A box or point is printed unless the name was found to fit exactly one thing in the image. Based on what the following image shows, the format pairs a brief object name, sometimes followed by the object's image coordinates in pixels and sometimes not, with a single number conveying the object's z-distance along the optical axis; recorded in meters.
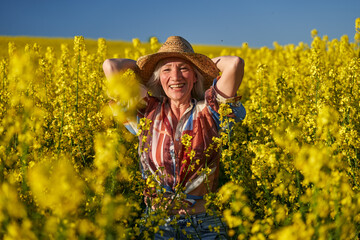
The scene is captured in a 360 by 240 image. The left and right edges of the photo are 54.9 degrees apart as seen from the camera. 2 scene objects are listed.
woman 2.50
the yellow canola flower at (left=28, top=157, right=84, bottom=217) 1.18
